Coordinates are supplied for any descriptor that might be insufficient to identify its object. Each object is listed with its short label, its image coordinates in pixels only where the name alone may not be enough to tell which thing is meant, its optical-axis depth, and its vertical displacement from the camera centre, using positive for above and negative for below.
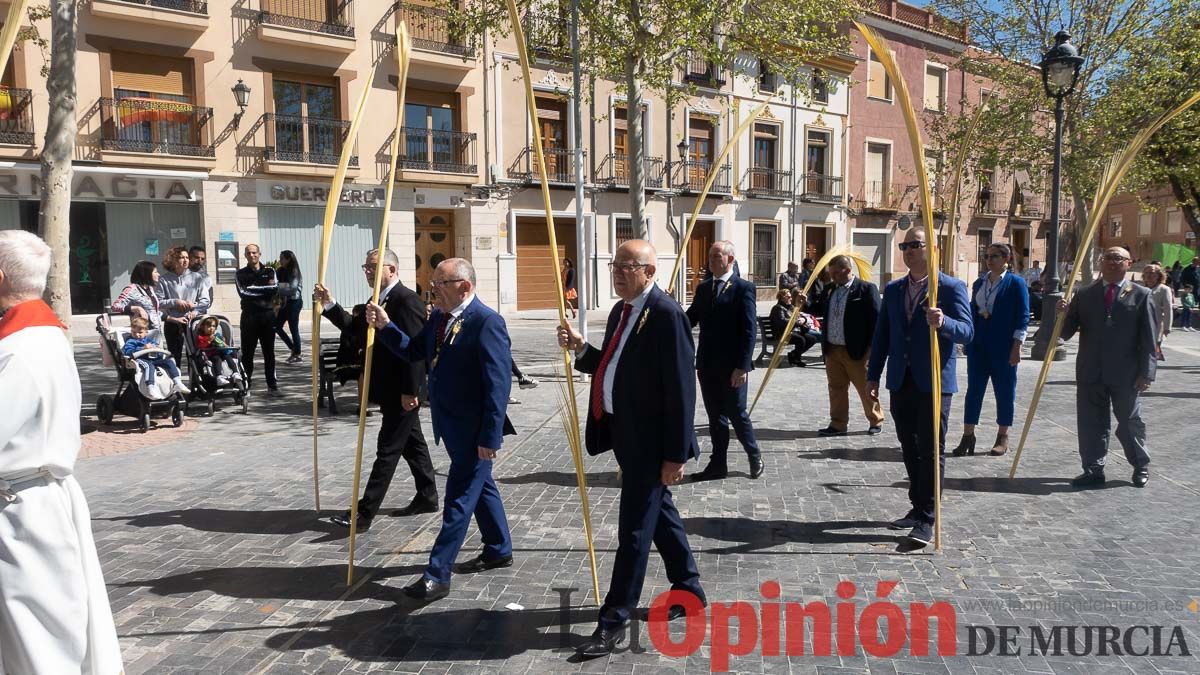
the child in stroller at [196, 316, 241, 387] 9.16 -0.95
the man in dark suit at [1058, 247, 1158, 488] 6.09 -0.74
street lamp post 12.45 +2.37
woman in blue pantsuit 7.26 -0.74
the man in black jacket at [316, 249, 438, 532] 5.24 -0.80
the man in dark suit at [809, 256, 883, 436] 7.86 -0.71
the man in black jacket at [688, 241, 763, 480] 6.30 -0.67
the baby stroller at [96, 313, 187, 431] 8.30 -1.27
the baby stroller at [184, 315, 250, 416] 9.21 -1.18
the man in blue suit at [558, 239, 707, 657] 3.63 -0.66
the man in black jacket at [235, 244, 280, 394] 10.40 -0.46
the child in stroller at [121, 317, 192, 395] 8.37 -0.86
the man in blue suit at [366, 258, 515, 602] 4.16 -0.69
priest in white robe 2.56 -0.73
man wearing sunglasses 5.02 -0.58
